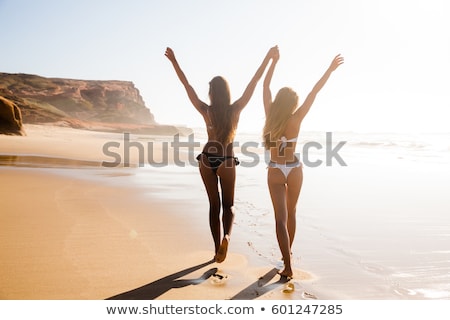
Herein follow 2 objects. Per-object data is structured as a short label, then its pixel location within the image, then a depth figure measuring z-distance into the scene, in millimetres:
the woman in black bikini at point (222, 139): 4230
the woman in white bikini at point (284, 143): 4039
